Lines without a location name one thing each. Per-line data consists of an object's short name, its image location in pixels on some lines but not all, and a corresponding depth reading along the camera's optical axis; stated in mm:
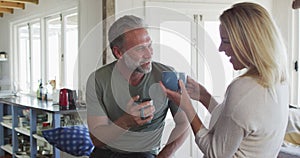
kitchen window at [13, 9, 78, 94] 4250
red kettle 3596
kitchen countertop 3328
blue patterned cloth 2289
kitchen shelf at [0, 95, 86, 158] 3316
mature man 1462
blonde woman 1115
